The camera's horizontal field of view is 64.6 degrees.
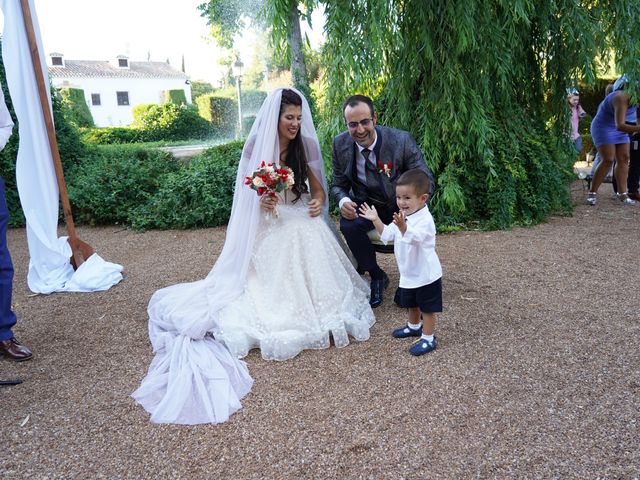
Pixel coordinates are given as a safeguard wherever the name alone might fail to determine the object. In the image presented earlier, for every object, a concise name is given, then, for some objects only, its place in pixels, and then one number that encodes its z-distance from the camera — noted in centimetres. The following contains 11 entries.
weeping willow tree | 487
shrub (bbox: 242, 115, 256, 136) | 1841
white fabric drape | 446
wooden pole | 449
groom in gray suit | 371
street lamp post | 1981
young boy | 288
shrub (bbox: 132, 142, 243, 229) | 689
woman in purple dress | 646
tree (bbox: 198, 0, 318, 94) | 505
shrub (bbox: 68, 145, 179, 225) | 731
